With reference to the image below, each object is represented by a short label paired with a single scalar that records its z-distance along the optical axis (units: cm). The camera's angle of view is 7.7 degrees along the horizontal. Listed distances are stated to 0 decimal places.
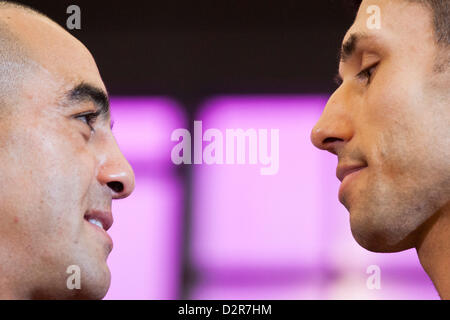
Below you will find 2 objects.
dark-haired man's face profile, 205
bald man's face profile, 206
